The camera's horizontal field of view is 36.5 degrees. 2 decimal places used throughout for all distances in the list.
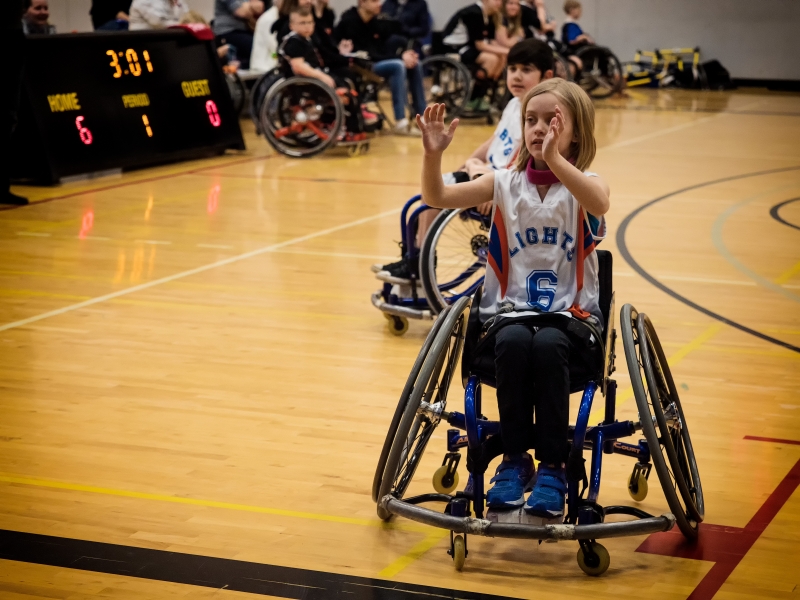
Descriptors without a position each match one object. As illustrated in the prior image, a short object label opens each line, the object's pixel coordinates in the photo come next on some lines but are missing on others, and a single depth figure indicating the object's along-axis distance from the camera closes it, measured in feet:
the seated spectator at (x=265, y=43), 37.91
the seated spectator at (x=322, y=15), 33.78
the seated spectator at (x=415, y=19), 45.60
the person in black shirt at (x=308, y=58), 31.40
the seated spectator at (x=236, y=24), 41.63
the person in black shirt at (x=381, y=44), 37.58
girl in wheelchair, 8.55
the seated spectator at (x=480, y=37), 40.86
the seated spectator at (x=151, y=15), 34.65
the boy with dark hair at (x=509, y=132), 14.49
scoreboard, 27.07
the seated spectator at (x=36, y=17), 33.71
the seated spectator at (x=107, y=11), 42.29
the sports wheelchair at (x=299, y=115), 31.68
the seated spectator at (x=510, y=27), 40.83
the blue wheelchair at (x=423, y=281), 14.79
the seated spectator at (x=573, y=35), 50.39
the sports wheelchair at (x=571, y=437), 8.35
